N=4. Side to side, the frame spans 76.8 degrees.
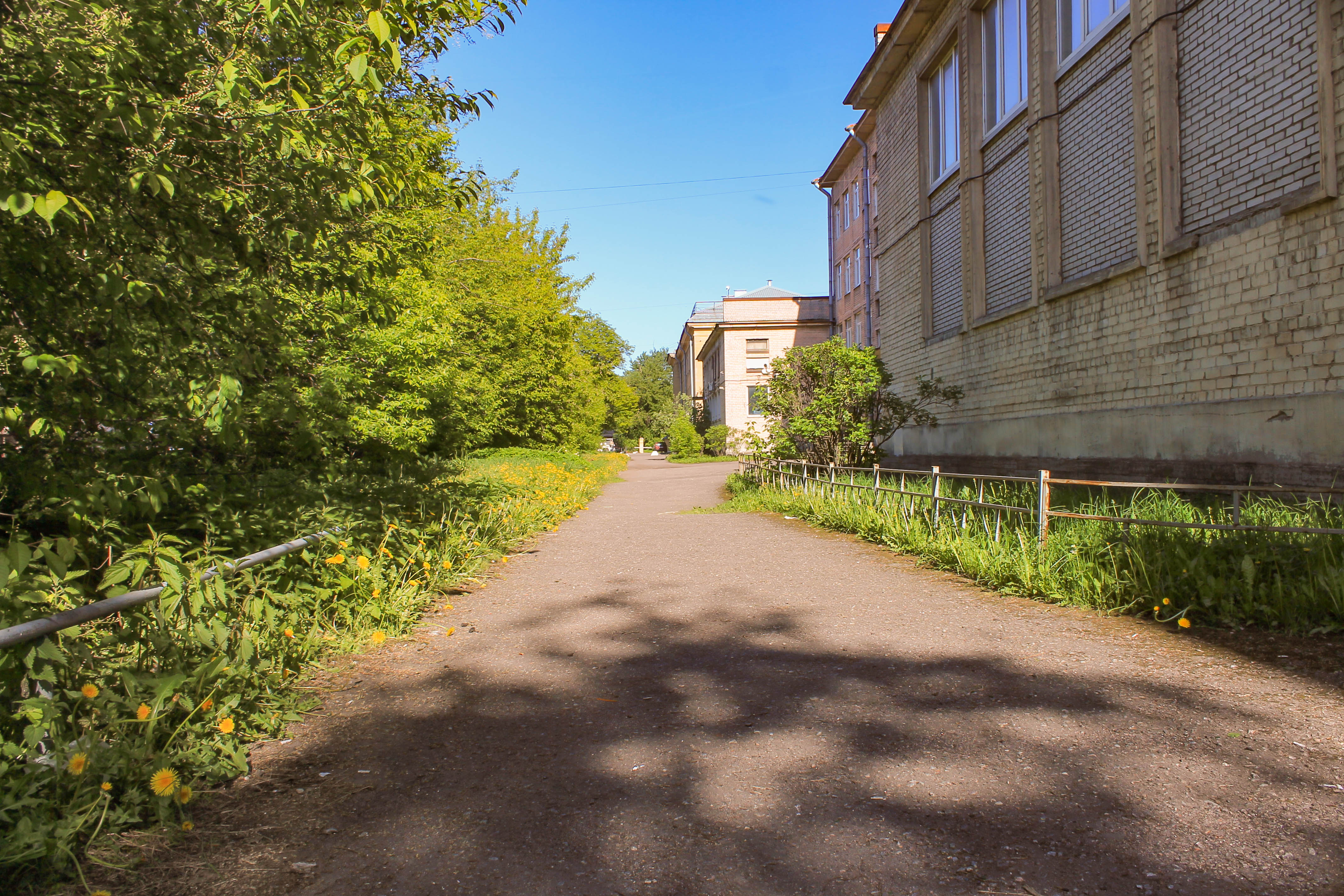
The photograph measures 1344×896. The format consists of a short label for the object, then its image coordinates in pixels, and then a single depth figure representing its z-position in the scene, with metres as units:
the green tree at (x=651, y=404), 76.38
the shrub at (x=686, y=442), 53.53
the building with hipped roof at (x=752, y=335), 50.59
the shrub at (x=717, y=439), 50.06
